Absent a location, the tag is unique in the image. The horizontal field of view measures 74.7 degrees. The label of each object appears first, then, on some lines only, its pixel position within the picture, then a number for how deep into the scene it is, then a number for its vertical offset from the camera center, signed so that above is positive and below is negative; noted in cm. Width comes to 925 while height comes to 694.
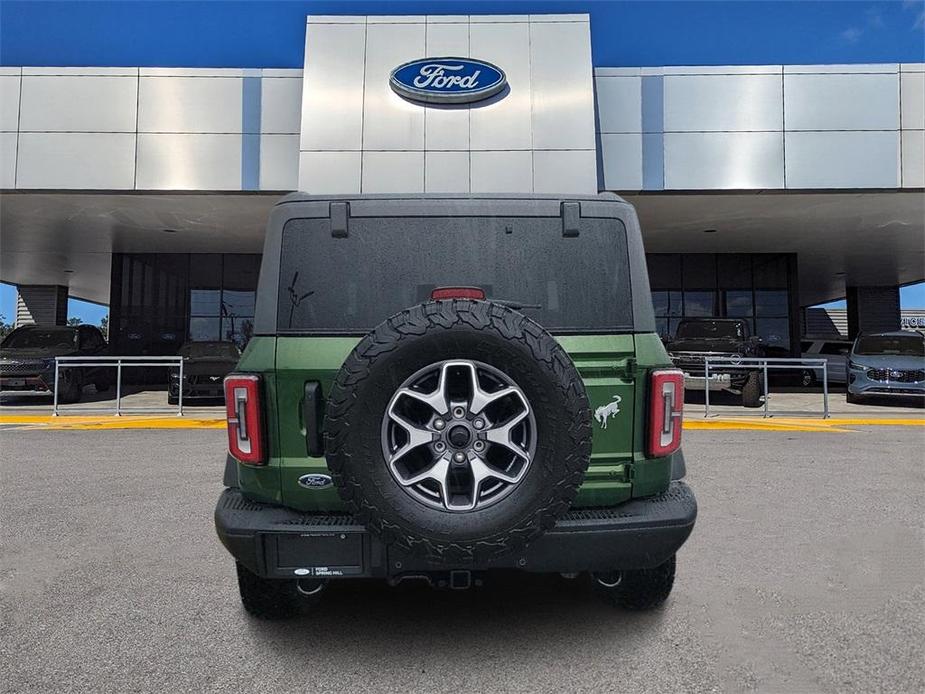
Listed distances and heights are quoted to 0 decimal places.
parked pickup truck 1311 +43
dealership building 1343 +540
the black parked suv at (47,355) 1314 +15
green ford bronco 231 -15
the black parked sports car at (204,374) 1302 -22
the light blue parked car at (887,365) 1350 +15
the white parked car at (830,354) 1911 +56
